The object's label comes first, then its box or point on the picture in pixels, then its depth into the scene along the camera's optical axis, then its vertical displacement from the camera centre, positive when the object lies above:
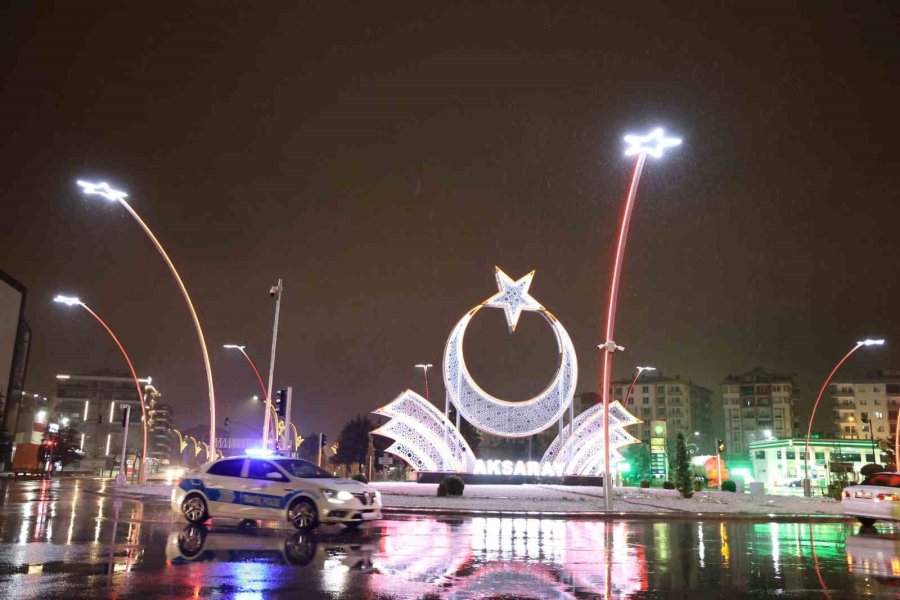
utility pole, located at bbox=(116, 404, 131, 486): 36.55 +0.71
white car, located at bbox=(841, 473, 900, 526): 19.25 -0.27
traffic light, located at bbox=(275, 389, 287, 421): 26.11 +2.50
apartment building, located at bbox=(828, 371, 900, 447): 130.75 +14.87
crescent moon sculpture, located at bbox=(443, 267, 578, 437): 39.41 +4.82
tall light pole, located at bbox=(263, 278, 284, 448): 29.58 +6.77
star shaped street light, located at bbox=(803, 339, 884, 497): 40.37 +7.71
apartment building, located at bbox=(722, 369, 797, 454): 140.62 +14.98
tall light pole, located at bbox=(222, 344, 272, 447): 28.51 +6.02
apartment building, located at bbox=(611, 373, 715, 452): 143.62 +15.57
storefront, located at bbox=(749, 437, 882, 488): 100.00 +4.27
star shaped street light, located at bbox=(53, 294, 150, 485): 34.56 +7.05
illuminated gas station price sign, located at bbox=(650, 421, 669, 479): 47.78 +3.11
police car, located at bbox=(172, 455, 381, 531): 14.88 -0.38
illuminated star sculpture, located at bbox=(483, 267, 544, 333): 39.12 +9.55
